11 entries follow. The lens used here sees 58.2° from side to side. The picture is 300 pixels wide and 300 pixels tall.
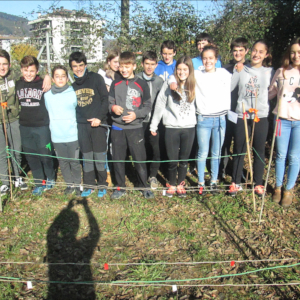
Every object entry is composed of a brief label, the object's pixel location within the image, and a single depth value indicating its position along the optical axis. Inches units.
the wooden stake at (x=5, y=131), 154.2
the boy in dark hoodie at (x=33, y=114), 158.4
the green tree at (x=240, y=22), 309.1
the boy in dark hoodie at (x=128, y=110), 148.6
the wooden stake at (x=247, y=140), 136.1
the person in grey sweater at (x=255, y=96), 148.8
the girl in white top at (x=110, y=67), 173.8
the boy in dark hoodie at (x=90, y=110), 156.6
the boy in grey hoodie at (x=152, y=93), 161.5
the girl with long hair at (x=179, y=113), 144.8
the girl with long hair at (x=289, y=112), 140.3
